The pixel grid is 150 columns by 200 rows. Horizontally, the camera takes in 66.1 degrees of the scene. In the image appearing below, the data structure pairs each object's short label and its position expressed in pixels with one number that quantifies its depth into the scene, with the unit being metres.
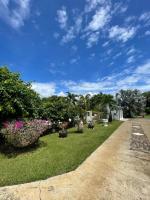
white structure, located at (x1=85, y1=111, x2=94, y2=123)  15.18
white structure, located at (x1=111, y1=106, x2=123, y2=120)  20.88
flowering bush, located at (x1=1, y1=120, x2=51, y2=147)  4.94
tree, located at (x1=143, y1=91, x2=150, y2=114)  35.72
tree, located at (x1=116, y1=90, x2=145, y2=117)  29.80
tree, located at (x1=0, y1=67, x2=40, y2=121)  5.57
